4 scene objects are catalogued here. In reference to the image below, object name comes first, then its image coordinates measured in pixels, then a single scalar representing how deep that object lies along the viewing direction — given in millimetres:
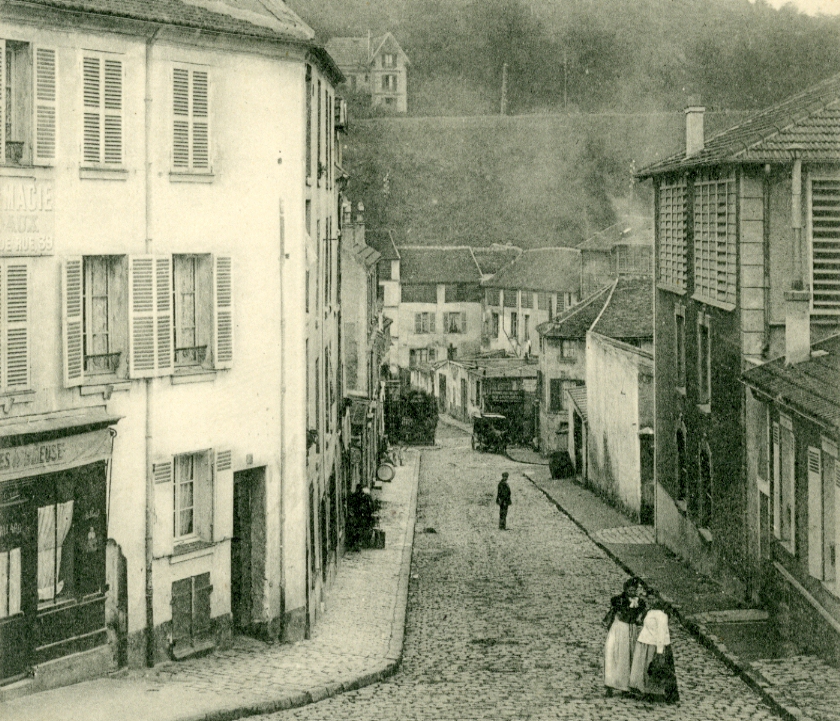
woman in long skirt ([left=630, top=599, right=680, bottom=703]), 13734
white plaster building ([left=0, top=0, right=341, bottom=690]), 13805
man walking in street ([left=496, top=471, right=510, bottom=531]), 29969
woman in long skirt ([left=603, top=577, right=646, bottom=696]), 14047
